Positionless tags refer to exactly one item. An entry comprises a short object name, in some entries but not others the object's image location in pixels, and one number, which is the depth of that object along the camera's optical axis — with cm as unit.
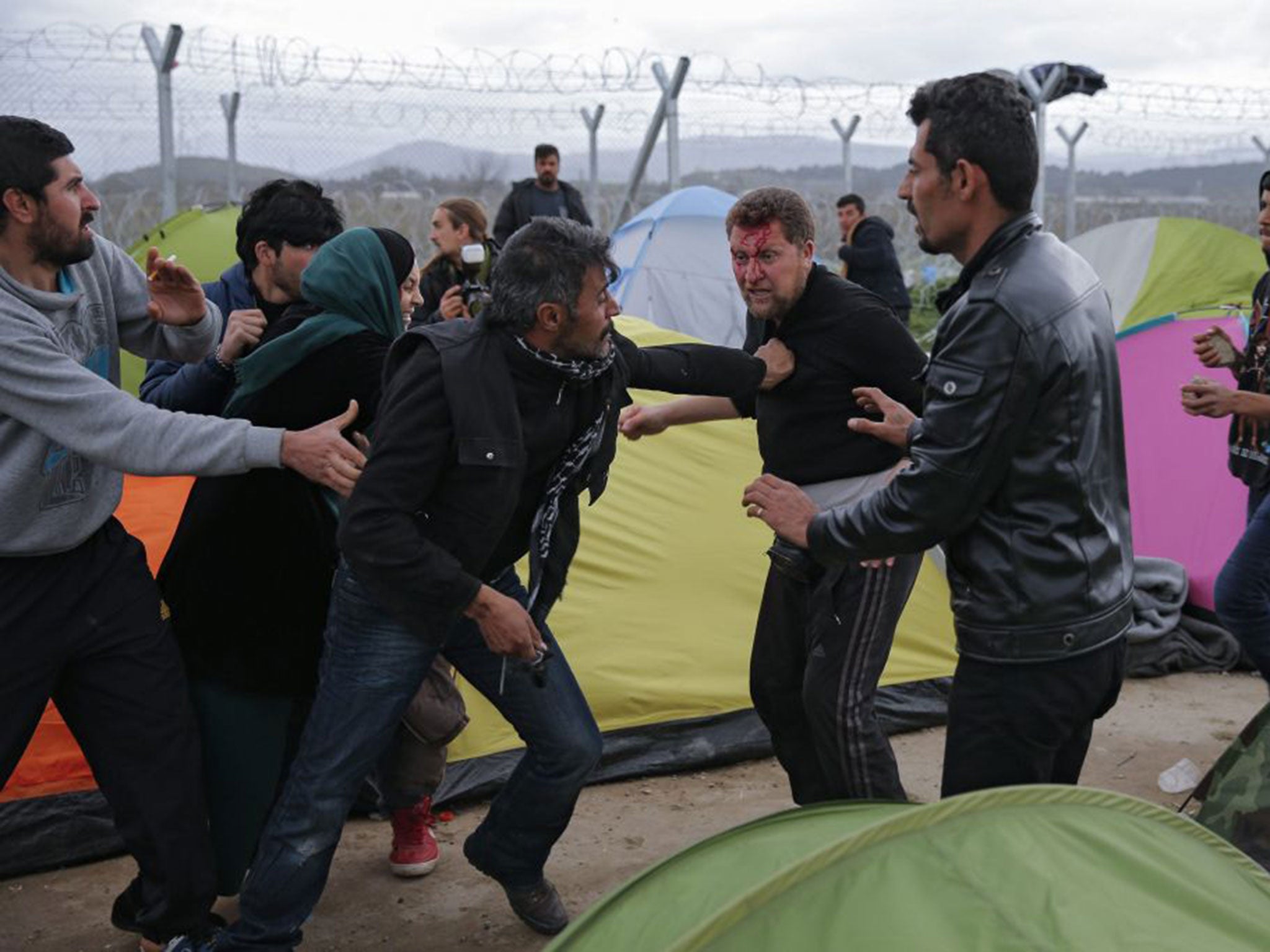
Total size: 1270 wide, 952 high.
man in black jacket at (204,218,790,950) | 270
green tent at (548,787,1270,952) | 171
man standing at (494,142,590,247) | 967
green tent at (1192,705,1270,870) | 319
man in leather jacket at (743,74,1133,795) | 233
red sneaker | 367
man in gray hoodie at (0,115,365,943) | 264
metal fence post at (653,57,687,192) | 1088
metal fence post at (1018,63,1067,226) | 990
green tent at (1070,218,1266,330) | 742
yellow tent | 436
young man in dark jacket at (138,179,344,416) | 328
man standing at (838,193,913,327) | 984
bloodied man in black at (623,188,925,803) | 313
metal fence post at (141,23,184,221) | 866
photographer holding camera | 657
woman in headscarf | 297
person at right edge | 394
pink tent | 576
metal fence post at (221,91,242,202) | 1106
